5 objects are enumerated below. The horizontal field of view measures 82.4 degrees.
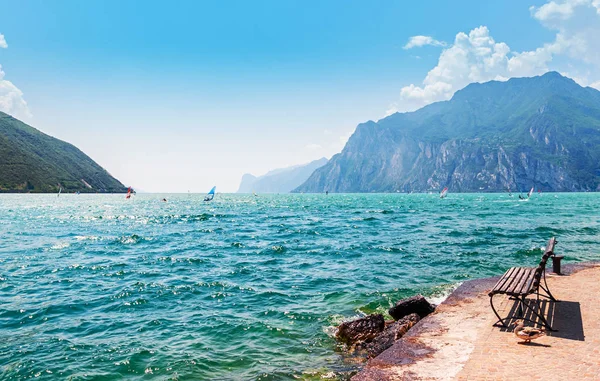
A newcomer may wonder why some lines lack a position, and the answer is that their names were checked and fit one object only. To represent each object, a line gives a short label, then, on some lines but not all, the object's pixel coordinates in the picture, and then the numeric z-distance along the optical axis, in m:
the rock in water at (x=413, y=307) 13.17
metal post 15.89
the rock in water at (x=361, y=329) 12.11
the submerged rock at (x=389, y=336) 10.79
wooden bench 9.23
